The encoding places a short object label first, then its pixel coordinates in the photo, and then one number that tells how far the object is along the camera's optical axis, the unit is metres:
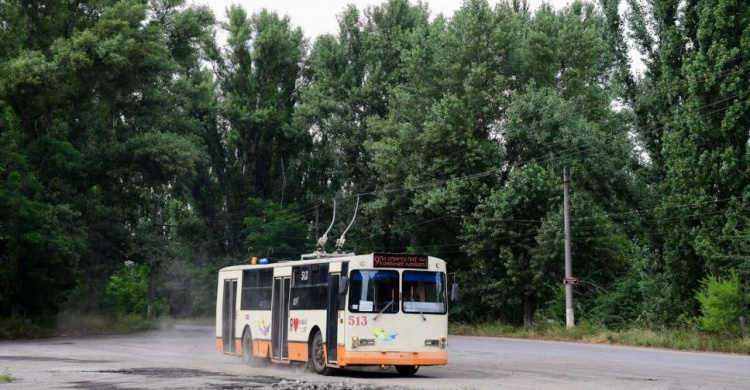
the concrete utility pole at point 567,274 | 44.03
